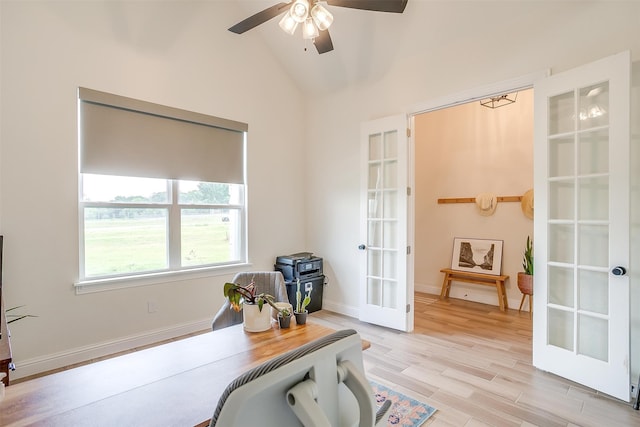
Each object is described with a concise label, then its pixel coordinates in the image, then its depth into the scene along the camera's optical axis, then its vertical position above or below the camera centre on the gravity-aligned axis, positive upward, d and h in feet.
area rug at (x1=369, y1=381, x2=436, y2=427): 6.61 -4.32
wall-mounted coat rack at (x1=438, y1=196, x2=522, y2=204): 14.58 +0.42
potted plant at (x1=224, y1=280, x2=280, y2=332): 5.60 -1.69
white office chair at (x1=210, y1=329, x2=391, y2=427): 1.72 -1.05
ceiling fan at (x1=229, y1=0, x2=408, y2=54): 7.41 +4.57
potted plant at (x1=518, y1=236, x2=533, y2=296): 12.89 -2.71
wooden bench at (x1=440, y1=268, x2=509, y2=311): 14.14 -3.34
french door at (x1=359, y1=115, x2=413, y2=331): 11.50 -0.66
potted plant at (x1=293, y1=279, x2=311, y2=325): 6.00 -1.95
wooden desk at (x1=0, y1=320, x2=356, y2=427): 3.22 -2.06
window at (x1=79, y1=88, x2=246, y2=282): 9.59 +0.70
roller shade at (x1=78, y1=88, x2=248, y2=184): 9.44 +2.24
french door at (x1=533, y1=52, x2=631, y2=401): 7.18 -0.42
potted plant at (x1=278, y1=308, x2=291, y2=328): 5.77 -1.94
